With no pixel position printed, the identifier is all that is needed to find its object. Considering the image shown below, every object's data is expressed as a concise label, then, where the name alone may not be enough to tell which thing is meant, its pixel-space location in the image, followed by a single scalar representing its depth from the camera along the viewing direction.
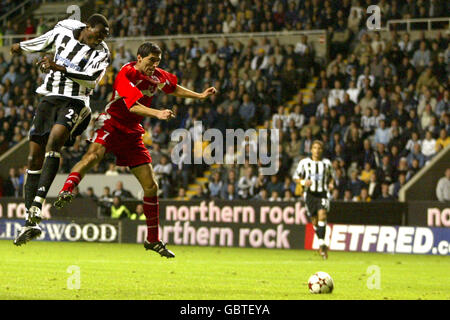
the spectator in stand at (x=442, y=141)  22.83
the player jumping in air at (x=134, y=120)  11.88
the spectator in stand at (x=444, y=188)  22.02
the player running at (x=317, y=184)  18.83
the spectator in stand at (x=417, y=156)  22.92
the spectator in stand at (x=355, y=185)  22.66
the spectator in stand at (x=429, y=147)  22.94
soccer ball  10.98
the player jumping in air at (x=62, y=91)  11.32
